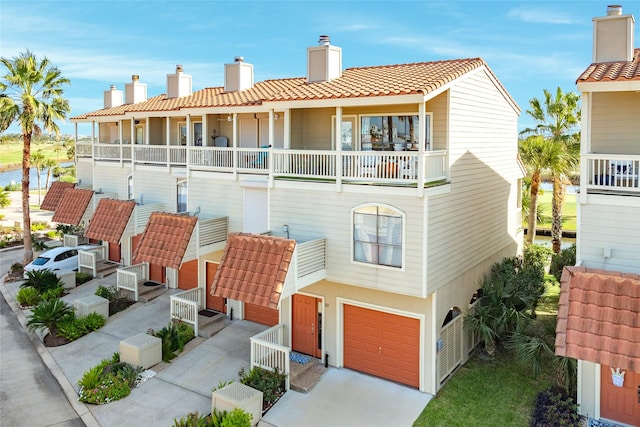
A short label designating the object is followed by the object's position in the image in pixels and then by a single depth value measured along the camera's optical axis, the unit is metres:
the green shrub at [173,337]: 17.11
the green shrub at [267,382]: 14.24
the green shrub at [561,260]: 21.08
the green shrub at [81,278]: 25.01
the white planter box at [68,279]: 24.16
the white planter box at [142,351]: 16.20
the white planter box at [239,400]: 13.05
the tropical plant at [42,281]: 23.53
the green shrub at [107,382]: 14.48
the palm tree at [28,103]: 25.70
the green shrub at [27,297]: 22.50
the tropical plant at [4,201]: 50.56
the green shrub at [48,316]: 19.19
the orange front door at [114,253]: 27.77
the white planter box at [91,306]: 20.11
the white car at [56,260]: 25.67
